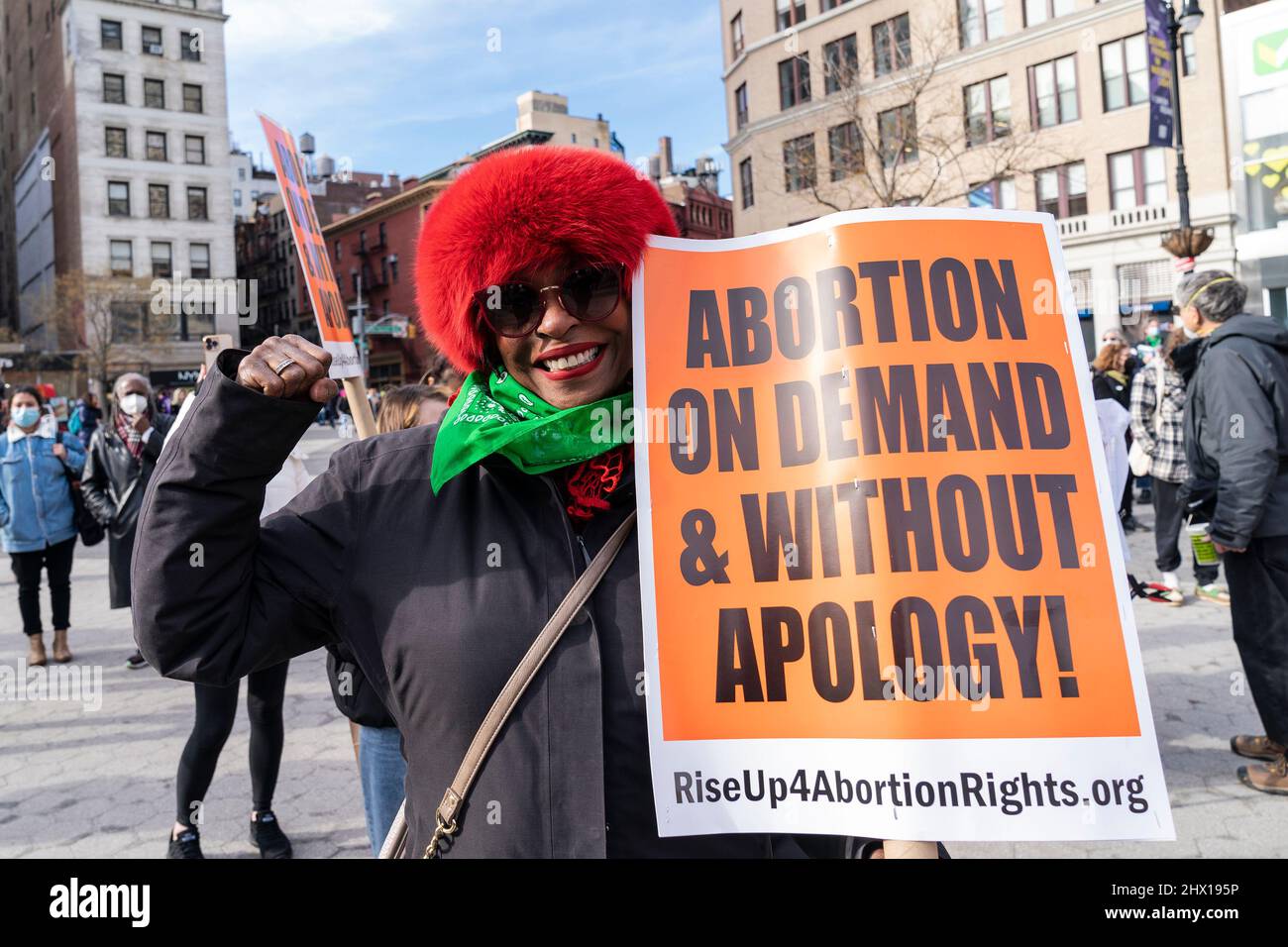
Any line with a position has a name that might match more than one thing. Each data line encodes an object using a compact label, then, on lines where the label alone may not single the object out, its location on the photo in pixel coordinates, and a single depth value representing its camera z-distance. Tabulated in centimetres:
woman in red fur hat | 141
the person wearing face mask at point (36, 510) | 697
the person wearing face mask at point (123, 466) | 592
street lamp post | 773
